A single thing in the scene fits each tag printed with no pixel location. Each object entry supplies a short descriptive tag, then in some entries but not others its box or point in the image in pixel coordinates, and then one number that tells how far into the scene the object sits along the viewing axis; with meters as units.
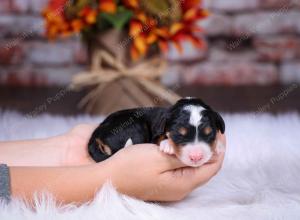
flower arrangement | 1.44
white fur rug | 0.93
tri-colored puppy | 0.91
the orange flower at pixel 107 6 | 1.43
